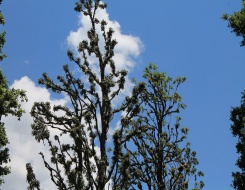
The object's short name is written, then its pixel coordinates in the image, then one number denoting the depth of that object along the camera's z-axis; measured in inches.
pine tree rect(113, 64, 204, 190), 729.0
